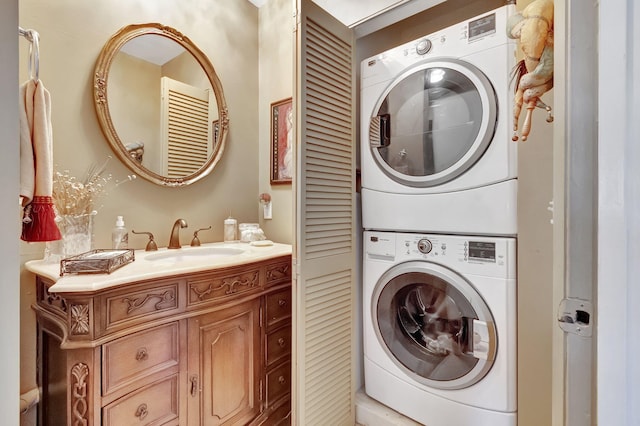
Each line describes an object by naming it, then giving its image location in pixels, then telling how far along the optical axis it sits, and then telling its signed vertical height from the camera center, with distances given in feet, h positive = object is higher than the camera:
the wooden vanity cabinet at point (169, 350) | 2.97 -1.75
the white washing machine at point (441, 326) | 3.63 -1.67
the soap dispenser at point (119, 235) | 4.61 -0.40
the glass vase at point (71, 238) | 3.85 -0.39
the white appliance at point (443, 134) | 3.65 +1.13
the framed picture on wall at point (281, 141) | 6.56 +1.61
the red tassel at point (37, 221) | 2.89 -0.11
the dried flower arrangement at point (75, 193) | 4.01 +0.25
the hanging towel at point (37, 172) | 2.86 +0.38
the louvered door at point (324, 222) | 3.97 -0.17
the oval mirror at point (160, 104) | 4.76 +1.97
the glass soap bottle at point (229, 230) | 6.16 -0.42
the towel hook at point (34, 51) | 3.00 +1.71
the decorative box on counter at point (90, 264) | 3.15 -0.60
